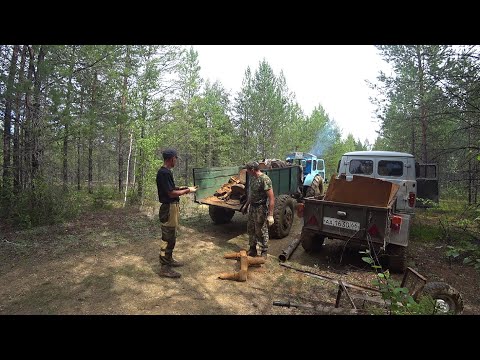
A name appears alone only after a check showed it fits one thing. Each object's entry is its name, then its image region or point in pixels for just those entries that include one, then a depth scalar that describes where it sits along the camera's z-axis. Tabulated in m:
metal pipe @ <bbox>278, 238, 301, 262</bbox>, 5.50
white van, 6.54
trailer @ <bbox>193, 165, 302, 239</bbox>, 6.89
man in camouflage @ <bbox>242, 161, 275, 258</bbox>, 5.60
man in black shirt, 4.74
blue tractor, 10.66
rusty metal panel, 5.09
